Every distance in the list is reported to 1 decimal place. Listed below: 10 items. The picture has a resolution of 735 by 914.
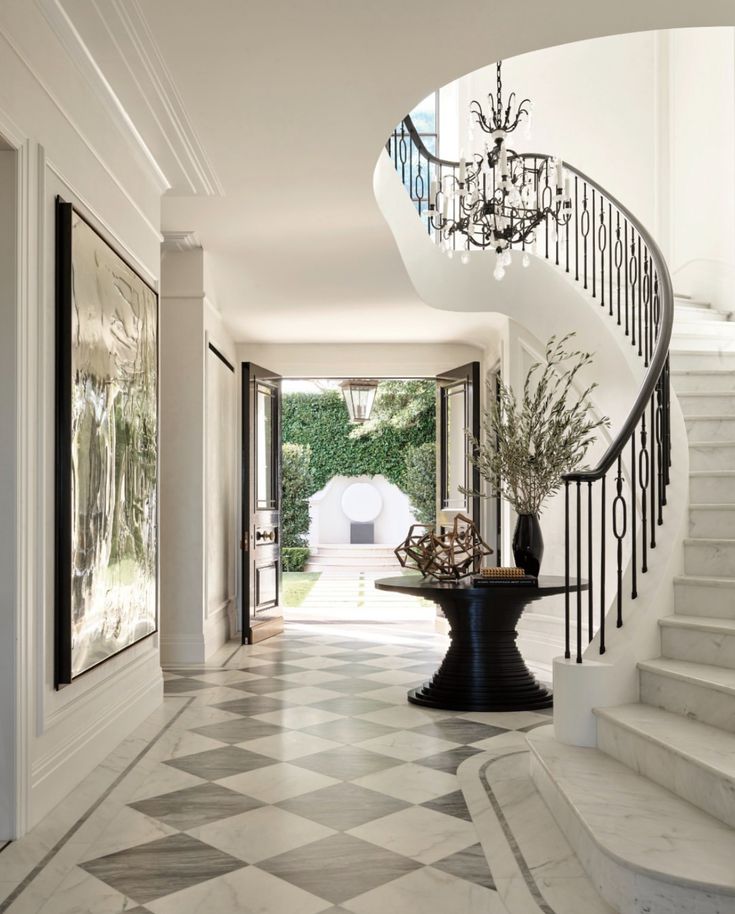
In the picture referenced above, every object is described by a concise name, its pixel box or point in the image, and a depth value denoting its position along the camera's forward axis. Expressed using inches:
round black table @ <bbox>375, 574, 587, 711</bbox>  216.2
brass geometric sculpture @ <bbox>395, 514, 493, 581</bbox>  227.0
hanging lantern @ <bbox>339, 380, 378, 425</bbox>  505.4
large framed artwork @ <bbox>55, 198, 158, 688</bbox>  145.3
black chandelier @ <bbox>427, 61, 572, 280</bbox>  191.0
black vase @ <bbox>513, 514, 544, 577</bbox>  221.5
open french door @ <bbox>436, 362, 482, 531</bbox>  356.2
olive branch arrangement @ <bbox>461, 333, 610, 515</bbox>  219.9
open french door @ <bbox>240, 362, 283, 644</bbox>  332.2
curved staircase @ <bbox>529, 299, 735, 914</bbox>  101.2
